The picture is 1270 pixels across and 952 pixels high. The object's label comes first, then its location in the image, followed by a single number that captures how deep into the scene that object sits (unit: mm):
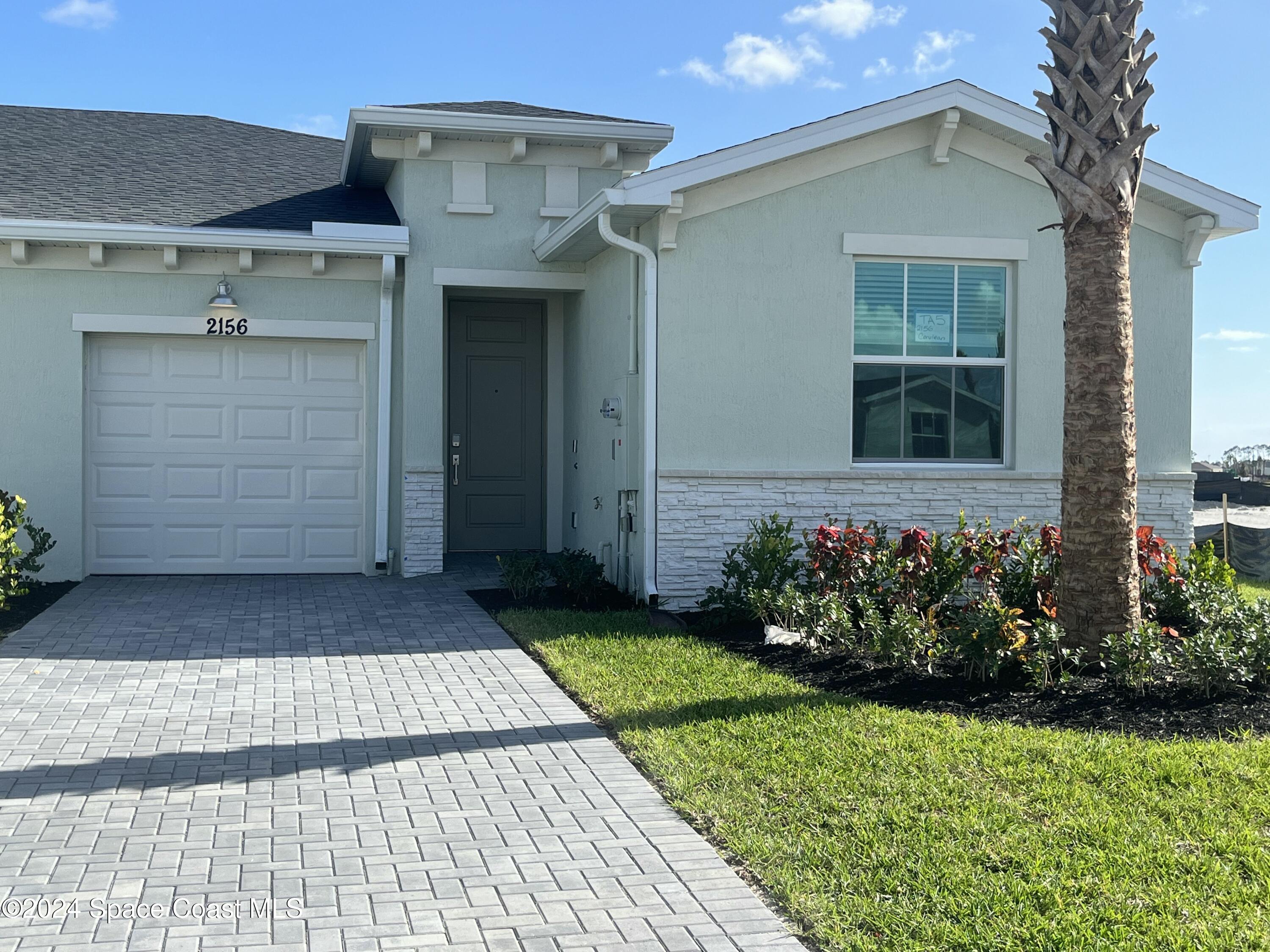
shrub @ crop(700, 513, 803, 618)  9062
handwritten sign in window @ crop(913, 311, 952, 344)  10344
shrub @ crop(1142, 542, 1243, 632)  8023
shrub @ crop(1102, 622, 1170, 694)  6582
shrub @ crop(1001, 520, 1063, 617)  8180
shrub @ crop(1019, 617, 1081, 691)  6812
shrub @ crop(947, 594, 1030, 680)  6875
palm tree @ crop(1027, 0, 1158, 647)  7137
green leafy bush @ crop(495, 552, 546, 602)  10383
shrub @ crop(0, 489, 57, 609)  9367
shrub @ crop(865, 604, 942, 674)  7180
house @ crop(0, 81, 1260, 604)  9977
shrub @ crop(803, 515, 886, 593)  8523
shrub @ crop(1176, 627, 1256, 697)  6496
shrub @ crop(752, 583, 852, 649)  7898
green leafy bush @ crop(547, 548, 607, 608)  10117
